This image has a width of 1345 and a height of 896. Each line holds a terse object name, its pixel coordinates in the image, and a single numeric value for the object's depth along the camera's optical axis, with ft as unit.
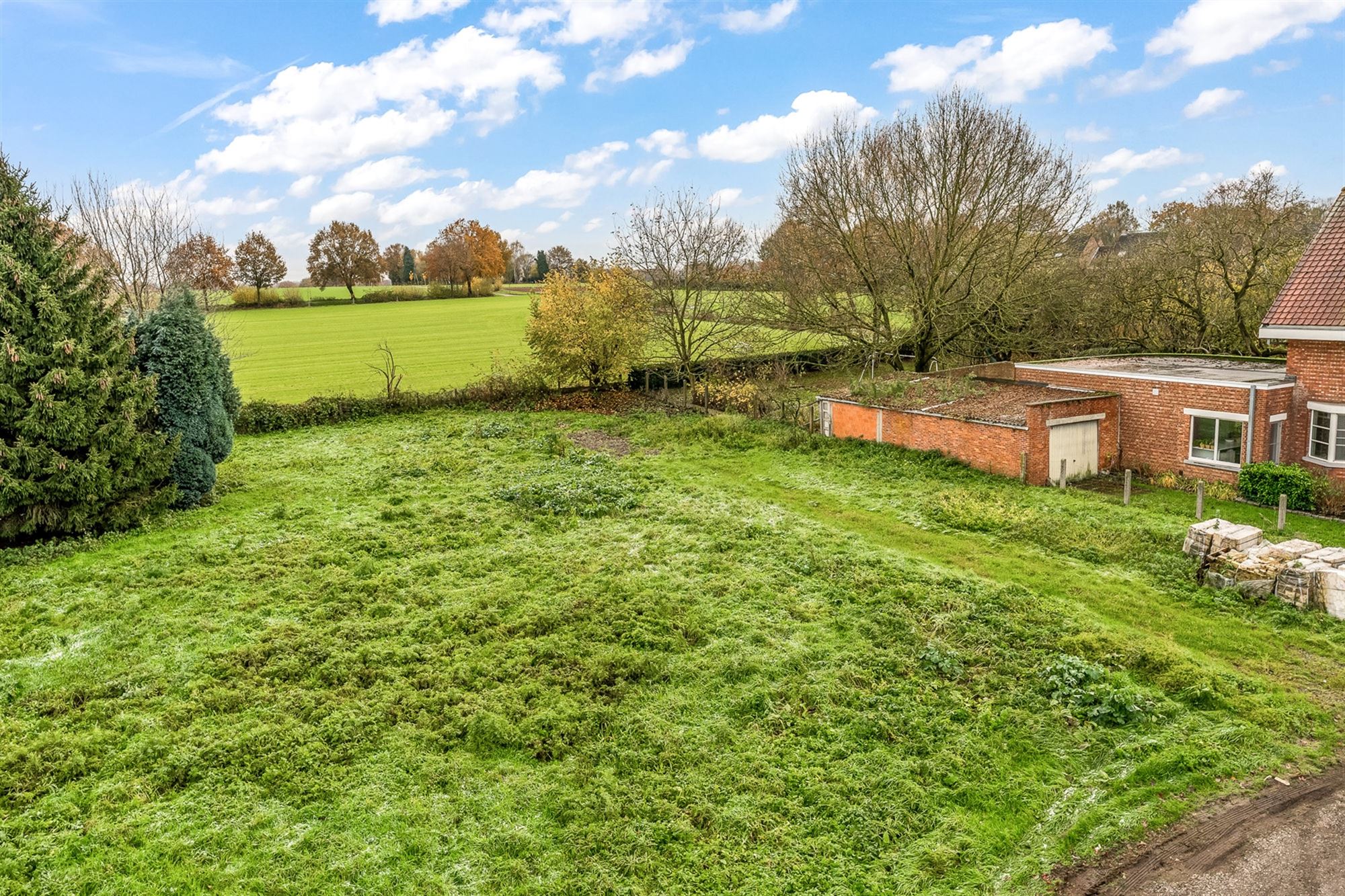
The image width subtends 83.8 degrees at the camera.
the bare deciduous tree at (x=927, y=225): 75.61
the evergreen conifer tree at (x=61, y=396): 44.50
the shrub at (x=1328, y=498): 49.03
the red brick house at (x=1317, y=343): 51.93
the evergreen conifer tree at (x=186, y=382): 52.85
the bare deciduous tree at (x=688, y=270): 94.38
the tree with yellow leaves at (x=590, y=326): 93.91
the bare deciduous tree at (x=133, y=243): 77.56
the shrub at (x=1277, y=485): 49.44
